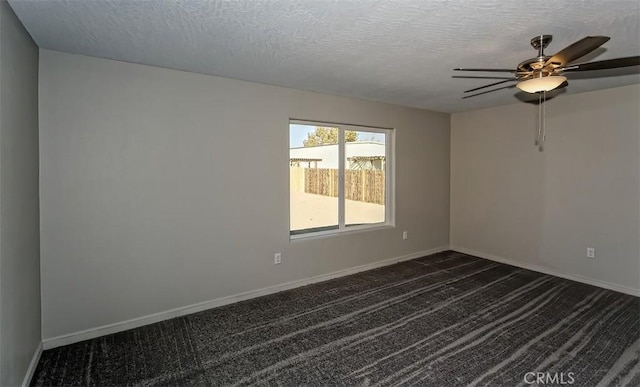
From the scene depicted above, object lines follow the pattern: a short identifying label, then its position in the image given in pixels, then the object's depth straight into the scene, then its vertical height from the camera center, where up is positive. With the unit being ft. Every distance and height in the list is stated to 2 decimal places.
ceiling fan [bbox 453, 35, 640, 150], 6.31 +2.79
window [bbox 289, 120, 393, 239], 12.51 +0.53
